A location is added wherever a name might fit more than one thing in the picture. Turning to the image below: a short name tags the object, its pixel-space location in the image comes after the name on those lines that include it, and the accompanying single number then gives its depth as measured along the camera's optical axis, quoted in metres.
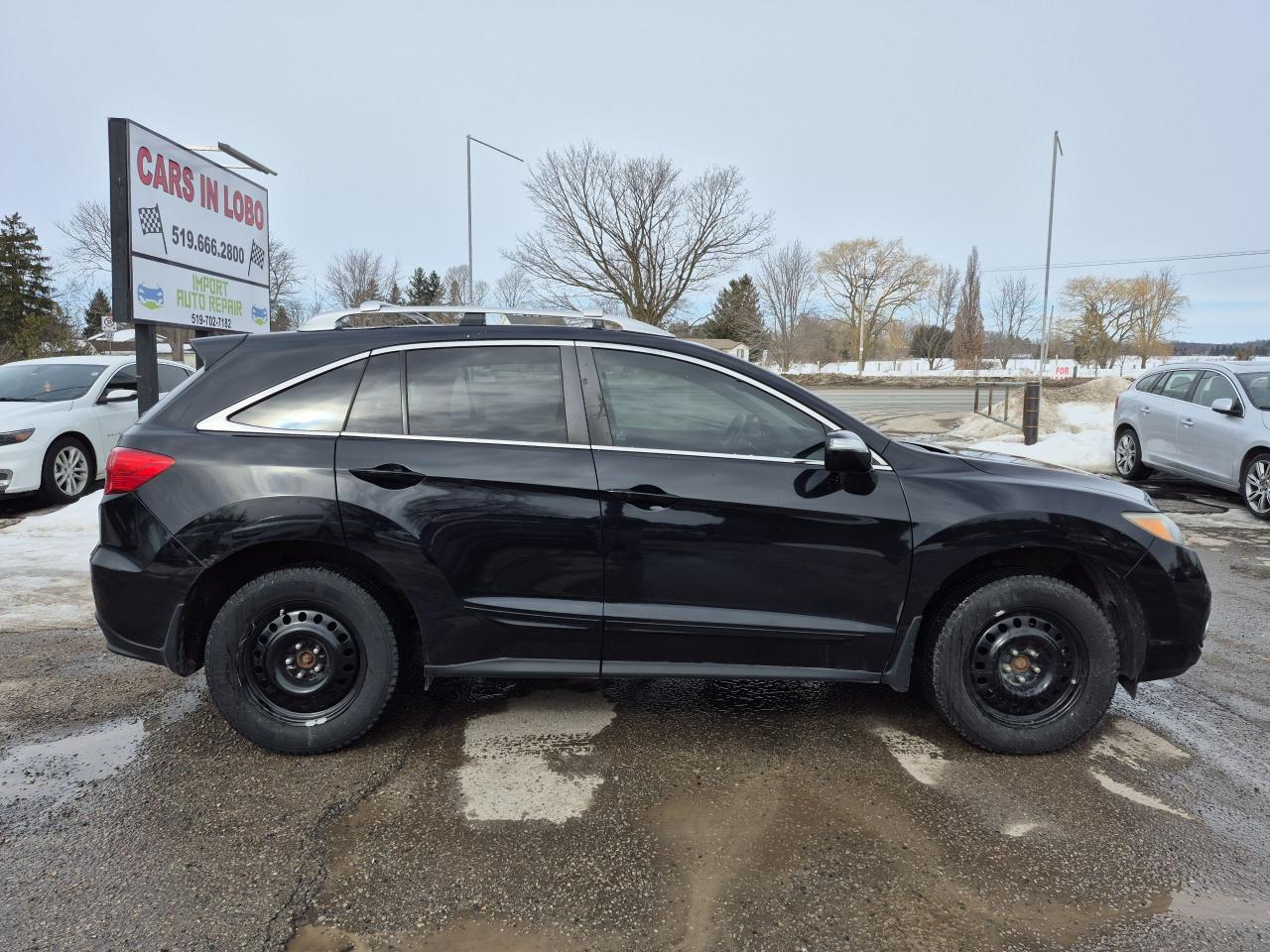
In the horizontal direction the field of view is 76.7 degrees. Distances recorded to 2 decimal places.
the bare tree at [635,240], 31.78
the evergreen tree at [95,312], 56.36
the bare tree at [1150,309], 66.19
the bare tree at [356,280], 47.72
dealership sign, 7.20
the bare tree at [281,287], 38.47
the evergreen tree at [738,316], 58.34
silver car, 8.26
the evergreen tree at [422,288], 66.88
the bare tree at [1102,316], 67.25
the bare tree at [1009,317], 73.12
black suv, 3.06
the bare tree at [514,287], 34.25
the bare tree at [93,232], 33.25
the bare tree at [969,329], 66.44
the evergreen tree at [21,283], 41.28
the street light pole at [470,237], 20.27
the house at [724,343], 51.68
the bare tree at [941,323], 74.62
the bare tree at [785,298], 58.34
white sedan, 8.05
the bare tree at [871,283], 71.75
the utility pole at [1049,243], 21.97
